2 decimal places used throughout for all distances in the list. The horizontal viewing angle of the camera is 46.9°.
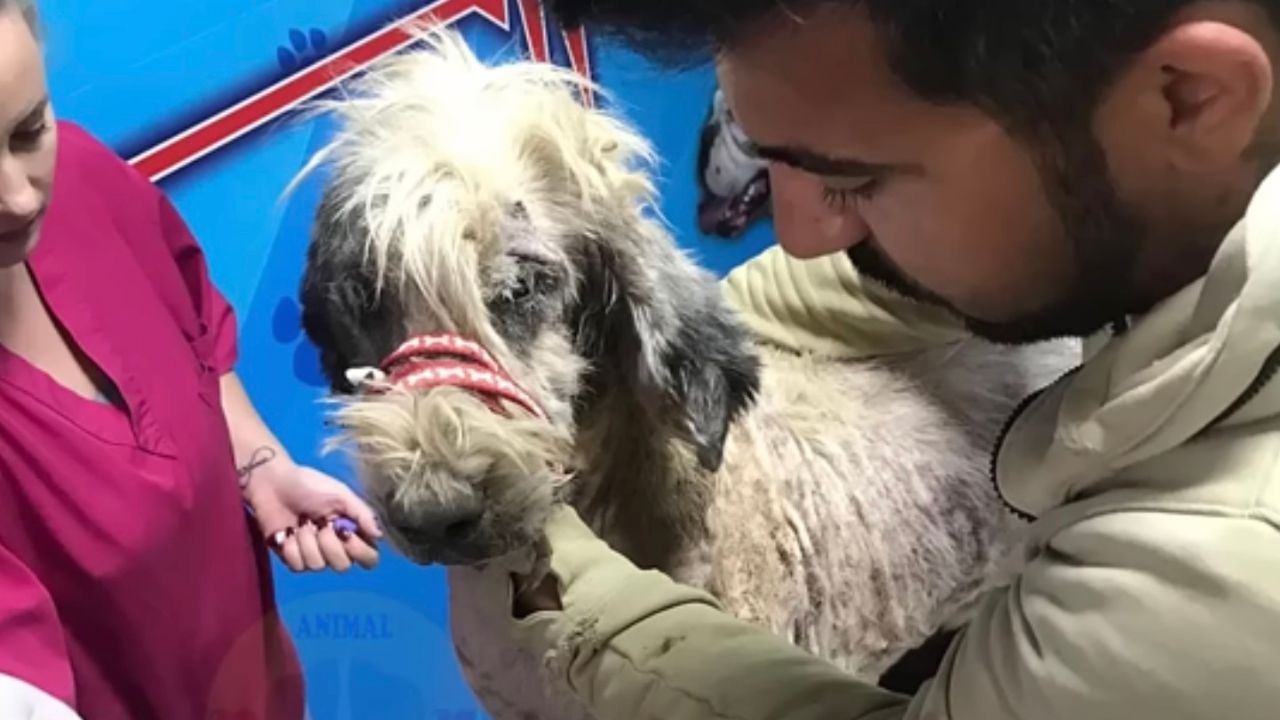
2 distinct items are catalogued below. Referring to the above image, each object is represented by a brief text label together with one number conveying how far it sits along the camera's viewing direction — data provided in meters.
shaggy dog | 1.00
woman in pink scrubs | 0.90
